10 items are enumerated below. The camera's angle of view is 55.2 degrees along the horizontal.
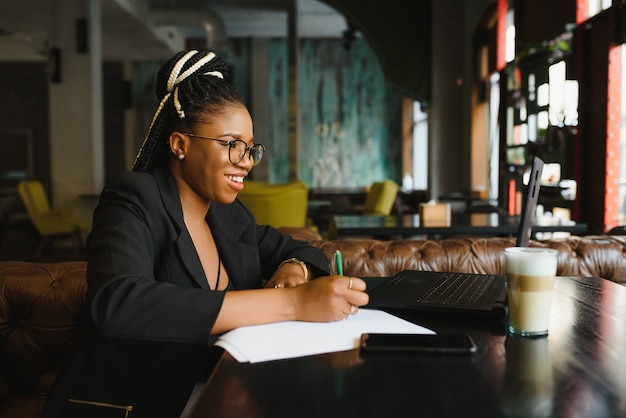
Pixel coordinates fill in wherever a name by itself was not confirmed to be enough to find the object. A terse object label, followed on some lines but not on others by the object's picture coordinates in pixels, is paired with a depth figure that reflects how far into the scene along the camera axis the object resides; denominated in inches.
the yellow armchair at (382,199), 251.1
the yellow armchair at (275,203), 194.9
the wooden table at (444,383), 26.6
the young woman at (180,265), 37.6
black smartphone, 34.2
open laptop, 43.9
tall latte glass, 37.8
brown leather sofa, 62.0
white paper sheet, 34.5
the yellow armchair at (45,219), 275.1
